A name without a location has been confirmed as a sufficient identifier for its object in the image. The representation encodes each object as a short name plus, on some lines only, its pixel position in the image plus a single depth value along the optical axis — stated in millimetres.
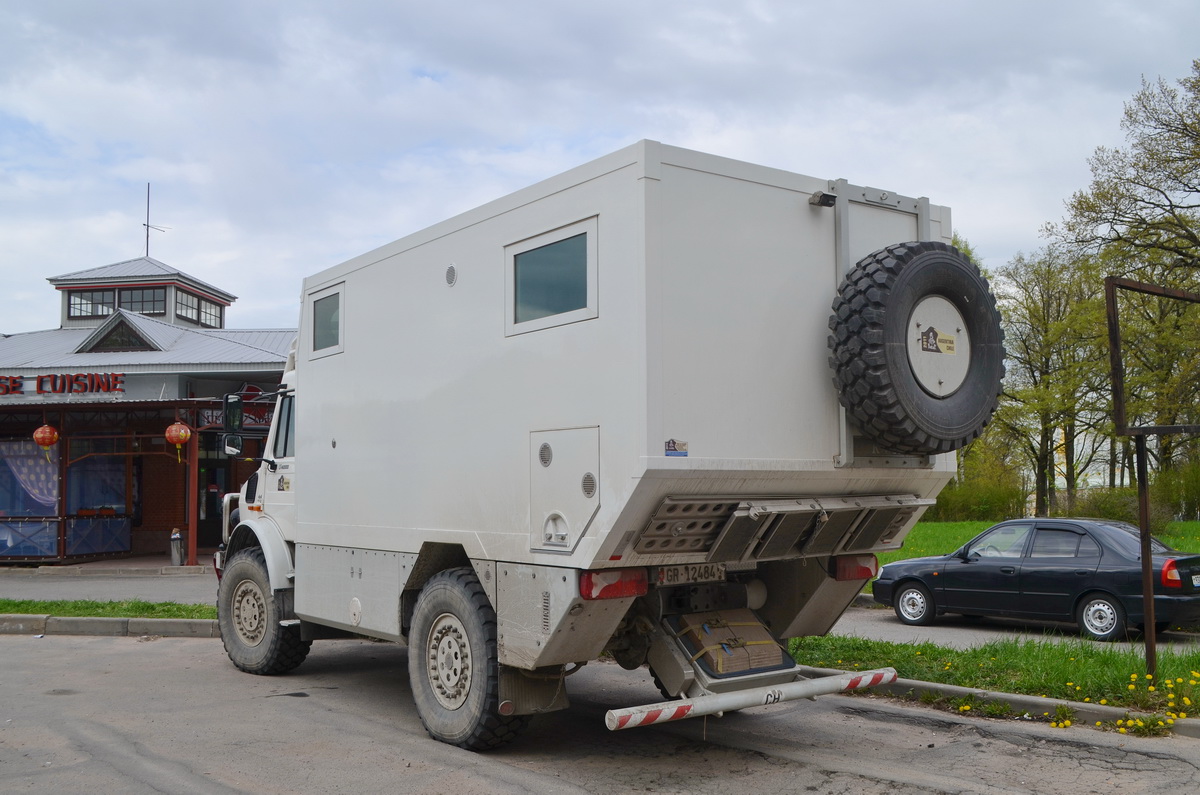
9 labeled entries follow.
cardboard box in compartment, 6297
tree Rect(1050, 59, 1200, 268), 28969
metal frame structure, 7520
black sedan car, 10984
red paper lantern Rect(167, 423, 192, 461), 21984
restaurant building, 23812
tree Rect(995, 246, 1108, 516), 38750
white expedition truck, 5723
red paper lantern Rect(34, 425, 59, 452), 22625
